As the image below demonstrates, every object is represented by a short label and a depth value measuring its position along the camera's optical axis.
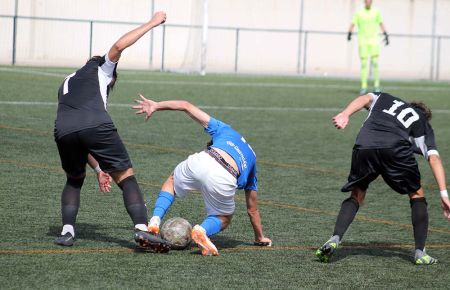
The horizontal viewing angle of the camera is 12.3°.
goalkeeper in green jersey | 53.07
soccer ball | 16.76
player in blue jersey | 16.17
